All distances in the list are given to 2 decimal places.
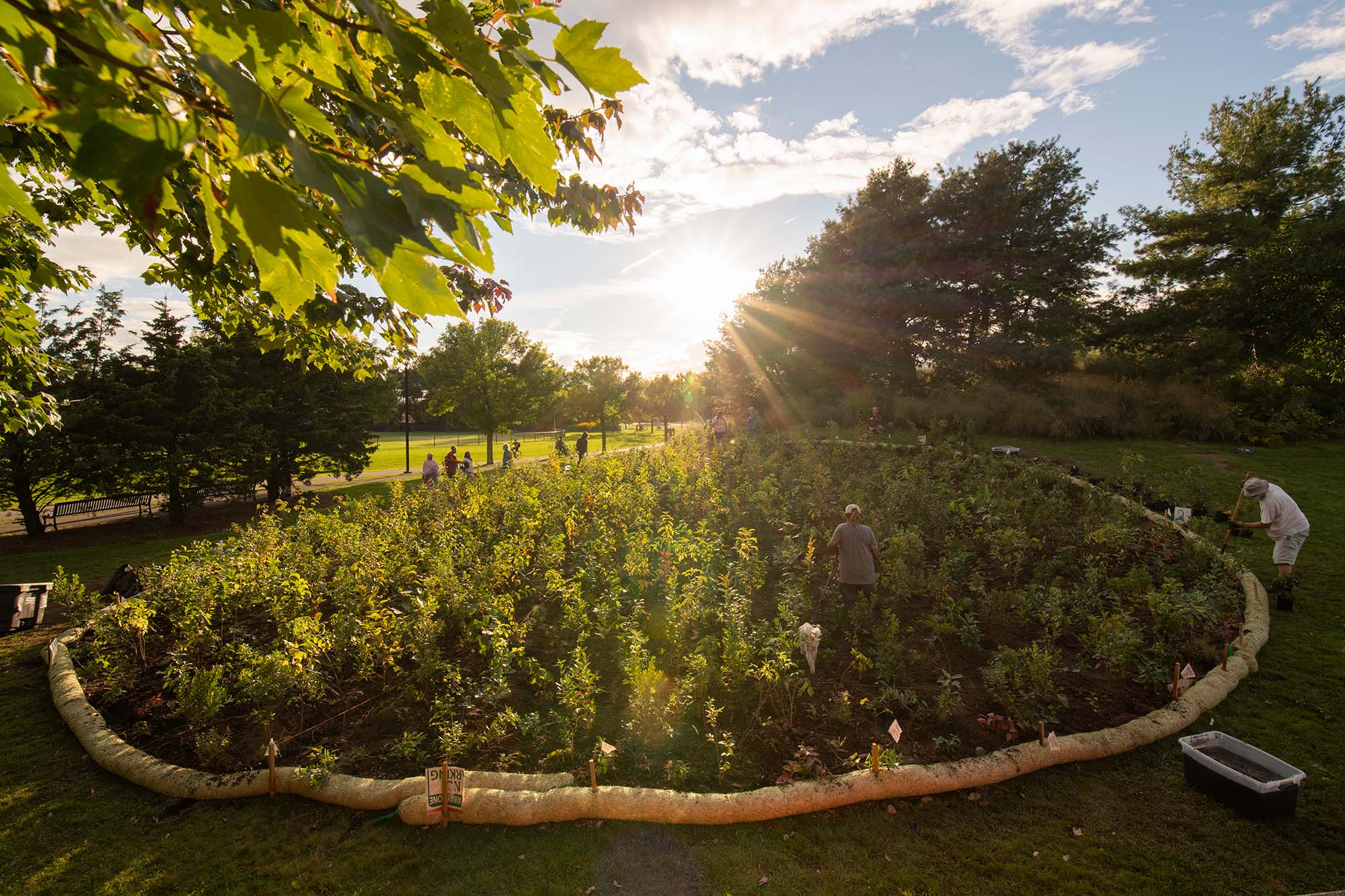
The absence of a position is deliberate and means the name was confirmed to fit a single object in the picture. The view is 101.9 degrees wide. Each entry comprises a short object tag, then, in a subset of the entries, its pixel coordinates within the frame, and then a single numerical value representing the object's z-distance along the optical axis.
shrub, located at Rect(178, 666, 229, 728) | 4.51
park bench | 14.90
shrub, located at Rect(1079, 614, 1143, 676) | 5.22
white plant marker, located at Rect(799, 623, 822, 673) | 5.00
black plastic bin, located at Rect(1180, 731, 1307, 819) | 3.69
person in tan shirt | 6.33
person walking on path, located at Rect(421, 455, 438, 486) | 14.90
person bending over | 6.76
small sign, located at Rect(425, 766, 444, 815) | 3.69
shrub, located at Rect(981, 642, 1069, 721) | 4.77
